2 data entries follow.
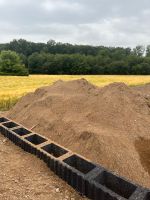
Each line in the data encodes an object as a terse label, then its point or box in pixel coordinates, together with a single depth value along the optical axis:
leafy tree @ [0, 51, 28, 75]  26.62
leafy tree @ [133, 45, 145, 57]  58.08
